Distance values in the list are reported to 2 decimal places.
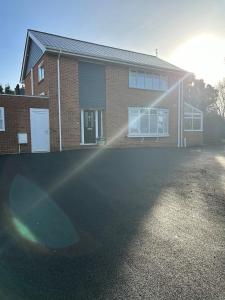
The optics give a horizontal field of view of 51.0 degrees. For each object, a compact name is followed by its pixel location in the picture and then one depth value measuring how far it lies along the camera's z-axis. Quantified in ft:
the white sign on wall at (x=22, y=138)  41.16
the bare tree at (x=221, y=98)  138.96
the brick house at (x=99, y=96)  44.16
